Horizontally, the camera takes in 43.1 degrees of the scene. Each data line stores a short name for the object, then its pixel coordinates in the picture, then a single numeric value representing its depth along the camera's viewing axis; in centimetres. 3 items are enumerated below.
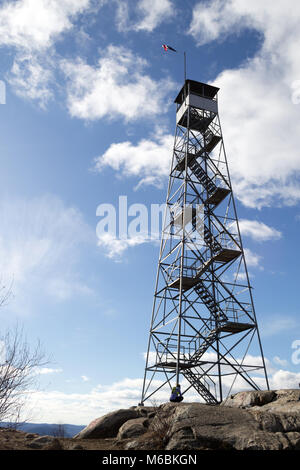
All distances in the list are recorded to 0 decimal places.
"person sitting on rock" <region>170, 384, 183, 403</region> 1767
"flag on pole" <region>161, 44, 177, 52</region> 3137
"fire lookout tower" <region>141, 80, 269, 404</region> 2298
